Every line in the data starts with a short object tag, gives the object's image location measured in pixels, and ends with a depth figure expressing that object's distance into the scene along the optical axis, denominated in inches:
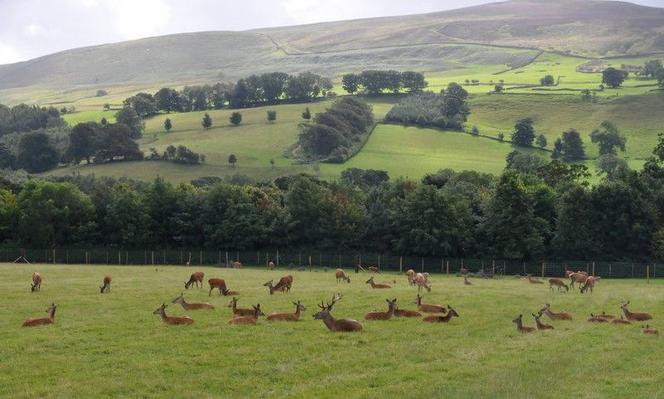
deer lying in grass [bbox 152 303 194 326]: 990.4
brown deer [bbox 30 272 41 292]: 1402.6
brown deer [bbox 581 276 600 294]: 1662.2
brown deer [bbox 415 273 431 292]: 1539.9
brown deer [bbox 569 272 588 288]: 1774.1
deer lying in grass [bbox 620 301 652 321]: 1125.7
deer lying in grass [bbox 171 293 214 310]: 1133.7
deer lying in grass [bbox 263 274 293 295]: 1445.4
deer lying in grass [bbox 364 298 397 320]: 1064.8
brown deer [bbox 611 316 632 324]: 1091.3
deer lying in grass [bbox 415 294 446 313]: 1152.2
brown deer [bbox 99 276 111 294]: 1418.6
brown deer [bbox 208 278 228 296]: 1398.9
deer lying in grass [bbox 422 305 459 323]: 1059.9
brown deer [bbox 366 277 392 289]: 1594.5
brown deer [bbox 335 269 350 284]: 1811.0
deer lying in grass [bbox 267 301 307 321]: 1034.7
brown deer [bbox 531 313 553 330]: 1036.5
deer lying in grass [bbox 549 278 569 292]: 1699.1
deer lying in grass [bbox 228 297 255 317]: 1047.6
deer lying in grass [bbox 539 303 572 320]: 1133.7
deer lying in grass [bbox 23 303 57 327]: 965.8
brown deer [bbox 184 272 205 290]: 1521.5
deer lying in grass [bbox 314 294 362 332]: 960.3
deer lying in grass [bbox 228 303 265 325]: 993.5
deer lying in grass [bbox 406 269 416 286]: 1723.7
